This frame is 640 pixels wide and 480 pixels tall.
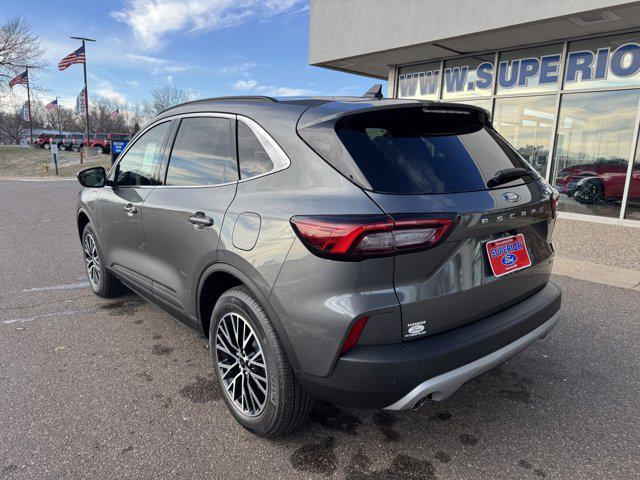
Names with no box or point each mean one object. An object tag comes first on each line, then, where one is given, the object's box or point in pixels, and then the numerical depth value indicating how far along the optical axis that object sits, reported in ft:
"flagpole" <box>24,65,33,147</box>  157.48
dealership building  29.04
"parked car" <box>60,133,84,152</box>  150.19
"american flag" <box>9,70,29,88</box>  118.21
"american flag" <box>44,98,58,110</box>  135.74
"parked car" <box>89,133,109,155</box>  136.19
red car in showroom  30.35
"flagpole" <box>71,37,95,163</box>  105.76
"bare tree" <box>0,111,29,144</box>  237.43
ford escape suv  6.15
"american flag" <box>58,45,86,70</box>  99.64
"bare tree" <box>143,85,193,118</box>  190.25
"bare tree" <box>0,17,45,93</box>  131.85
